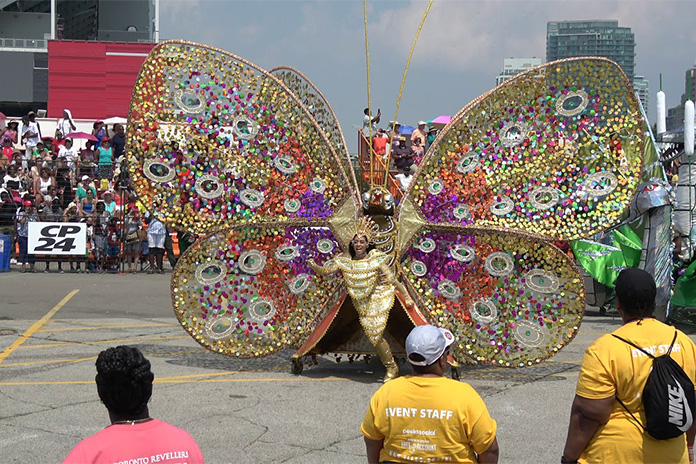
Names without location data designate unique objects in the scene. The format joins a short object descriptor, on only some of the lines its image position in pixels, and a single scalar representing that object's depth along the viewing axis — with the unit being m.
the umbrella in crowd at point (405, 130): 22.75
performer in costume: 8.31
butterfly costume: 8.76
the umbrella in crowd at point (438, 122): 22.21
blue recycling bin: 18.52
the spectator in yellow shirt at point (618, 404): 3.84
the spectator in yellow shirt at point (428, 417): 3.62
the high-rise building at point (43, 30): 38.97
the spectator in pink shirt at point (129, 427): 3.04
